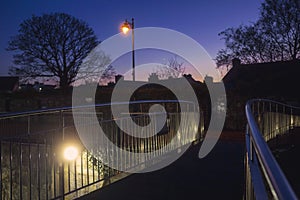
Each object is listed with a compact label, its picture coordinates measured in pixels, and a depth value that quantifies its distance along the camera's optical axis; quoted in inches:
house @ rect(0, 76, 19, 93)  1751.7
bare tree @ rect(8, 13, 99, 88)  970.1
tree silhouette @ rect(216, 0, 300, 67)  724.7
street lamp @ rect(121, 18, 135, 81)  551.2
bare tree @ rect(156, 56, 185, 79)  1312.7
